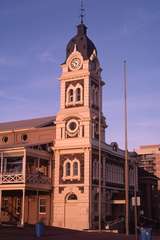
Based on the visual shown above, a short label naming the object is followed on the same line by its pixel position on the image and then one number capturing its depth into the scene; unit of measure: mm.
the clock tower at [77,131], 50875
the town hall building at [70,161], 50500
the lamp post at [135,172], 63775
